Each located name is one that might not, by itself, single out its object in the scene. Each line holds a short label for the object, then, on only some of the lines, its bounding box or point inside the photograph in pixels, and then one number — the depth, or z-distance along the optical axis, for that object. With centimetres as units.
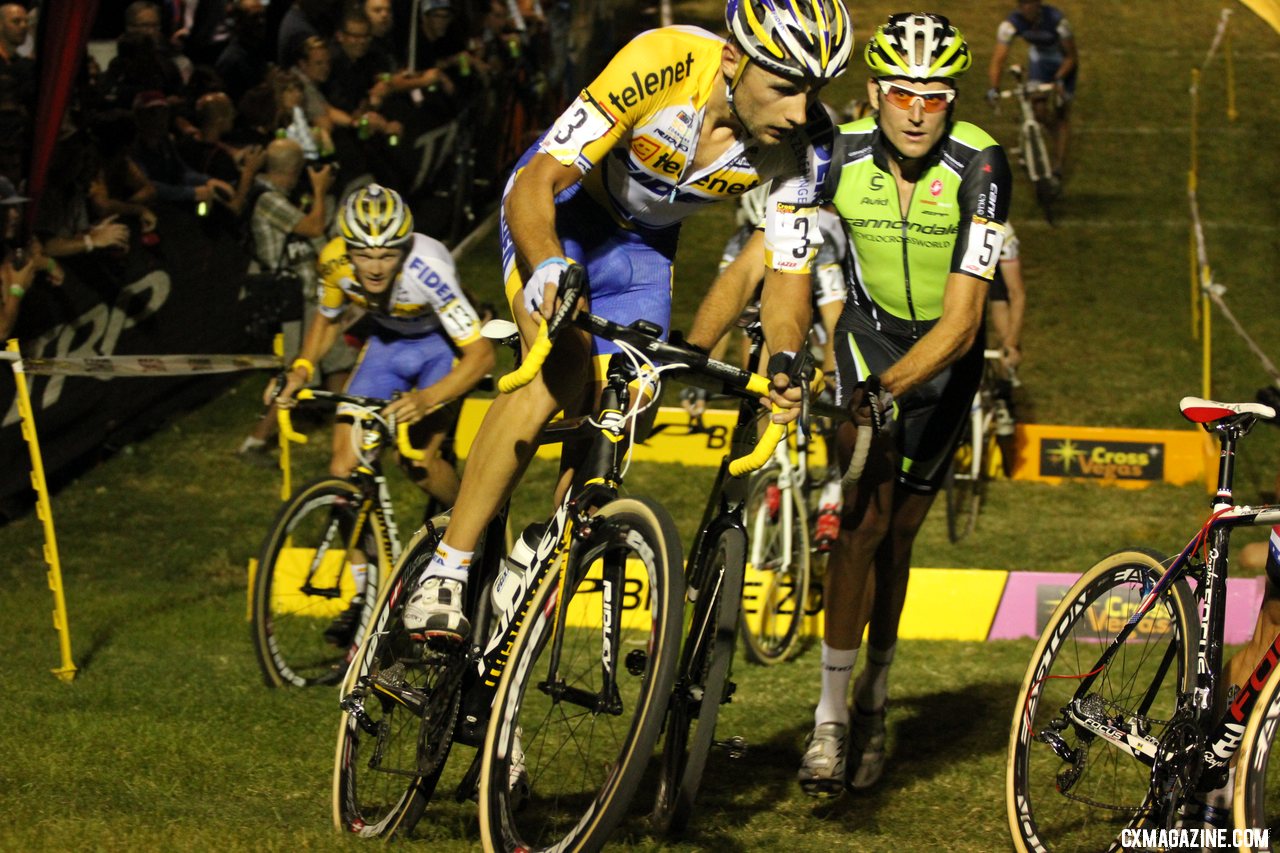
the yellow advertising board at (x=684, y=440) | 2339
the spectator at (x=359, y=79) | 2731
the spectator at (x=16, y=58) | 1853
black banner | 1861
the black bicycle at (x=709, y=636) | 856
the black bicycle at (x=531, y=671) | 762
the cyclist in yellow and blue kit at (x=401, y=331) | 1432
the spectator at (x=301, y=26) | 2681
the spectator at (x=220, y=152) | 2309
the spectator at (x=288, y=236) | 2350
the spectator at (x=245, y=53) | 2558
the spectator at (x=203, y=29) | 2547
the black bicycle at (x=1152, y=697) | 822
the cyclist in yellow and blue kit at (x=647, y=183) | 858
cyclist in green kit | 1034
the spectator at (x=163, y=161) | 2175
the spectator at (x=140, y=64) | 2219
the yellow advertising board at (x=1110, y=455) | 2372
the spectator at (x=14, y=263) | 1775
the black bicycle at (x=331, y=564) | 1395
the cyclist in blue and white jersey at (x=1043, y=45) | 3822
